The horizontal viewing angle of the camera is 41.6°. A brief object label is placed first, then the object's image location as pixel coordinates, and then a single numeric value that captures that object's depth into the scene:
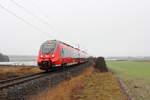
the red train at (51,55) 17.36
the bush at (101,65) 35.78
